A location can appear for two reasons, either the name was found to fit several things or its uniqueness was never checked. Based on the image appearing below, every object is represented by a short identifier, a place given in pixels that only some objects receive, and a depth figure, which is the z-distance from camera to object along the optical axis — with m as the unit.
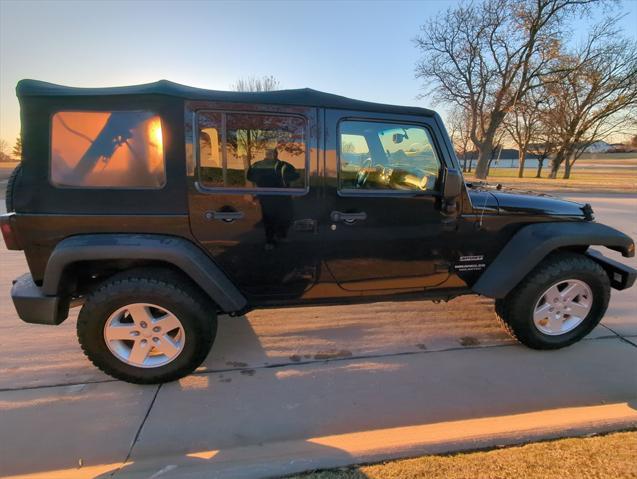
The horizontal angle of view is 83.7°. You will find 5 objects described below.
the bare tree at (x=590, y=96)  23.98
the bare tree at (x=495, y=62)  21.59
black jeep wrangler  2.24
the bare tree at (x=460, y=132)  36.41
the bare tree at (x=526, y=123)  24.68
